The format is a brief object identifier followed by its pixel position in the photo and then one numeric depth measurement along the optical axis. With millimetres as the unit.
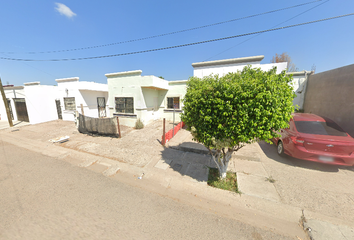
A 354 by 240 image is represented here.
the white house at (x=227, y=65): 7758
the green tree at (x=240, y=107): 2496
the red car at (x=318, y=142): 3838
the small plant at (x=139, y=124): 9477
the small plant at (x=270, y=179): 3631
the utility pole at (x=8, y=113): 10033
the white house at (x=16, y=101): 11571
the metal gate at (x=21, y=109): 11672
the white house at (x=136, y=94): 9352
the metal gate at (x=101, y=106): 13647
